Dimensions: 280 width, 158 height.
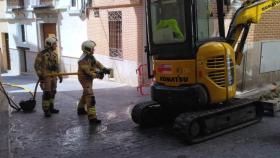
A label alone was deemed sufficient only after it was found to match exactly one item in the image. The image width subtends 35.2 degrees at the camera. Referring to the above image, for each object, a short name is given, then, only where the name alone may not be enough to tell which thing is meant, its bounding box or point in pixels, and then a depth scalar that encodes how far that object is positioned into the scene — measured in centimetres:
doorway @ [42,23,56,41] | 1912
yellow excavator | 688
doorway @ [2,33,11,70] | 2428
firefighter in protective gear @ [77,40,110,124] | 823
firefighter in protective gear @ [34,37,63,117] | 904
